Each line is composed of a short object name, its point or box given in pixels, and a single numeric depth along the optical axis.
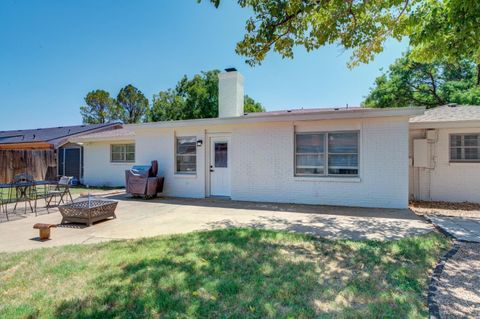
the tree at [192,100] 29.61
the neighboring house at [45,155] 14.35
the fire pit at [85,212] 6.07
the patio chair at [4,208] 7.53
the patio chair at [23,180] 9.05
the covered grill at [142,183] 9.79
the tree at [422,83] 21.48
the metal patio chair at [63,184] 8.05
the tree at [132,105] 39.75
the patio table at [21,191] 7.65
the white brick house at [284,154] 7.83
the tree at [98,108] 40.16
